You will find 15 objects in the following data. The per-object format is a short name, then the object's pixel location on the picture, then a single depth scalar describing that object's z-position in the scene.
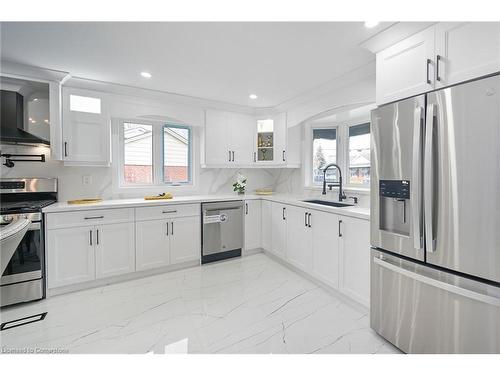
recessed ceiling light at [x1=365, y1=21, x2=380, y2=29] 1.62
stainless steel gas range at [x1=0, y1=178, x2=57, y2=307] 2.16
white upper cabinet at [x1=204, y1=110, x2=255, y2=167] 3.58
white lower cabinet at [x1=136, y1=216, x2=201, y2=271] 2.85
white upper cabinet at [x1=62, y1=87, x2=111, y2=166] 2.69
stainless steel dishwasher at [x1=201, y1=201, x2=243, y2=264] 3.26
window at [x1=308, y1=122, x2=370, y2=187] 3.07
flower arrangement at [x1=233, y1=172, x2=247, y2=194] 3.79
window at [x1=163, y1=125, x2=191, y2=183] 3.59
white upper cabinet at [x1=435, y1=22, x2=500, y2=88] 1.24
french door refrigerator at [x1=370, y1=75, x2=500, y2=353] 1.22
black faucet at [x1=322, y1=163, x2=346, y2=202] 2.97
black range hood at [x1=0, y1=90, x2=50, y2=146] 2.25
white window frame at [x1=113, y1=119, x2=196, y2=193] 3.22
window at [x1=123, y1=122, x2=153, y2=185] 3.31
